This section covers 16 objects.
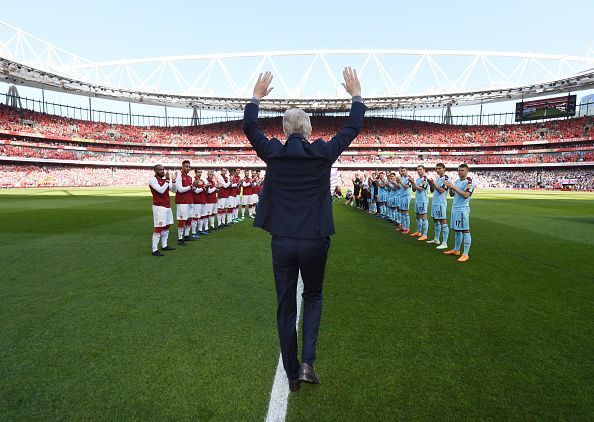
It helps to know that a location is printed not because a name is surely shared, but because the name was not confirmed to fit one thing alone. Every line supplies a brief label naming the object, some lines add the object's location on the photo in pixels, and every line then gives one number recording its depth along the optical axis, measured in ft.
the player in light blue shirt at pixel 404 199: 39.83
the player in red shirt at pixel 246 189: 50.47
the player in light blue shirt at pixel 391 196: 45.79
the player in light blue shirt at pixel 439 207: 29.94
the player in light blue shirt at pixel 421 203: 34.12
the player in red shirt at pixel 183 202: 31.32
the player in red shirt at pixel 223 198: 43.60
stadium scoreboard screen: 181.78
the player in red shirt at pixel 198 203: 35.14
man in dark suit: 8.71
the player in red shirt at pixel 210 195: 38.45
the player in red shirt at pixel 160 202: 26.45
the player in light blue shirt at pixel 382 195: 52.00
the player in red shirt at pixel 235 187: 46.60
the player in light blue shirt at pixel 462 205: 25.48
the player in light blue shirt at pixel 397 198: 42.93
